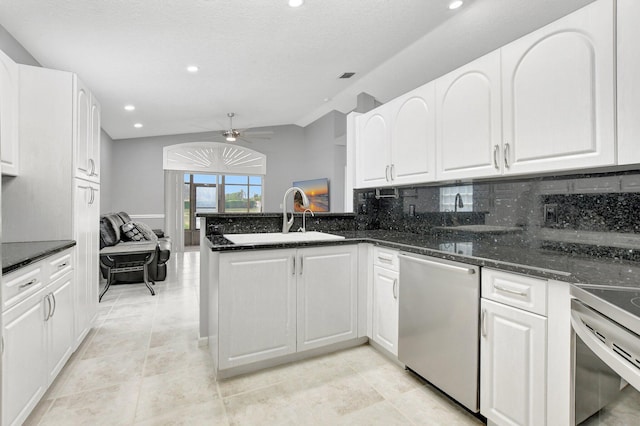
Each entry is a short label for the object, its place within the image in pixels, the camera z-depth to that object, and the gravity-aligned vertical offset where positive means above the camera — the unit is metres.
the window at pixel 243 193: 8.51 +0.52
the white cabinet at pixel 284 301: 1.94 -0.61
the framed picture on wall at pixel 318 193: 7.37 +0.48
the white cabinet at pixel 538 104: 1.35 +0.57
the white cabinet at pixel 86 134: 2.22 +0.61
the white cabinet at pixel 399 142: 2.25 +0.57
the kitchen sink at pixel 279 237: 2.29 -0.20
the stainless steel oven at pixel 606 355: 0.77 -0.40
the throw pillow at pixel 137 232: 4.88 -0.34
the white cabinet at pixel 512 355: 1.28 -0.63
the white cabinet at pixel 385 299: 2.11 -0.62
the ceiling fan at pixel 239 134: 5.93 +1.50
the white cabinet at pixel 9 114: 1.84 +0.60
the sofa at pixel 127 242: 4.14 -0.45
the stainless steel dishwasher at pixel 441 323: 1.55 -0.62
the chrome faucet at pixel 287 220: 2.49 -0.07
